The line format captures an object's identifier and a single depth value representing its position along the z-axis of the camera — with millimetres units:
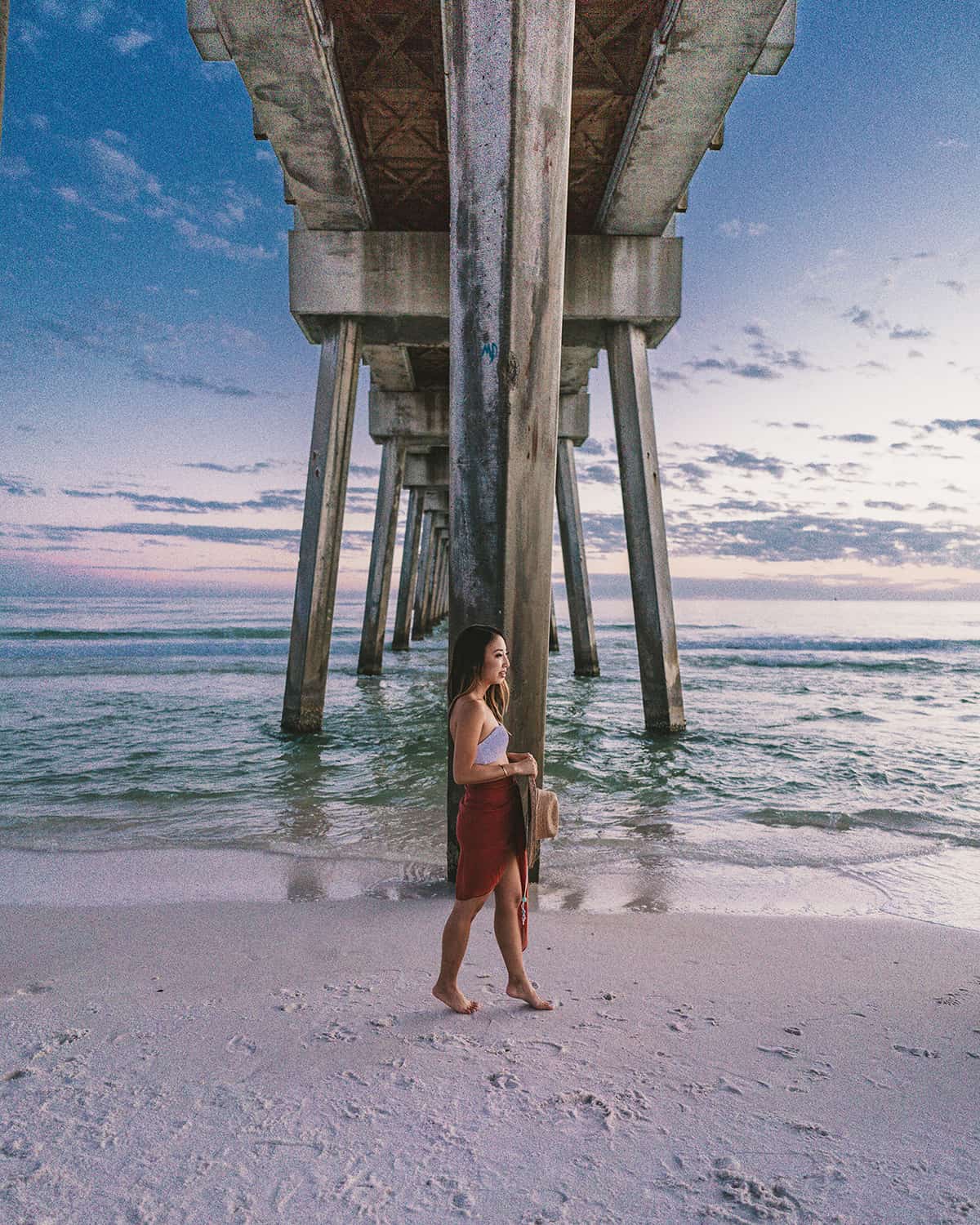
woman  2582
